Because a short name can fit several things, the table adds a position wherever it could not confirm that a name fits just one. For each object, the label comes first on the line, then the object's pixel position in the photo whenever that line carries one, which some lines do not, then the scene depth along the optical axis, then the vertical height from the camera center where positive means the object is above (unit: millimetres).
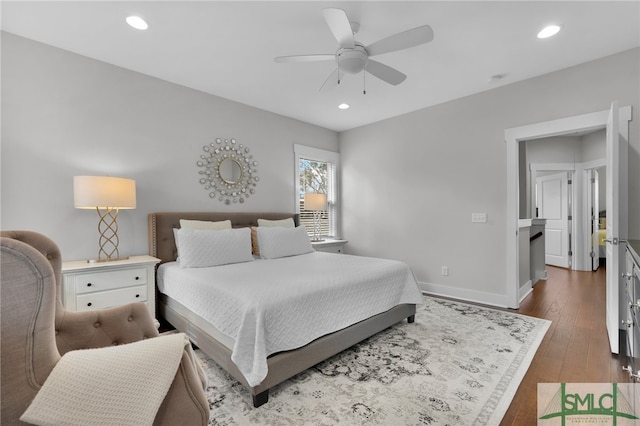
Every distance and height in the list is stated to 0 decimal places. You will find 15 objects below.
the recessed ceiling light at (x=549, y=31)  2359 +1485
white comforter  1723 -642
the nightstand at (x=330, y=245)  4477 -577
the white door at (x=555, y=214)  5836 -164
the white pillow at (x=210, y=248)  2744 -361
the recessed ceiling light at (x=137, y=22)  2208 +1515
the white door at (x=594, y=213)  5613 -153
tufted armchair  714 -339
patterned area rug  1650 -1197
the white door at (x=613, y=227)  2279 -183
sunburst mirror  3627 +545
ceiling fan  1855 +1177
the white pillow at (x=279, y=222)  3887 -161
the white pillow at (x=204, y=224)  3164 -141
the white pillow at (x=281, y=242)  3352 -379
